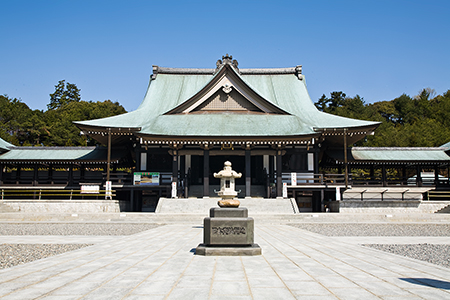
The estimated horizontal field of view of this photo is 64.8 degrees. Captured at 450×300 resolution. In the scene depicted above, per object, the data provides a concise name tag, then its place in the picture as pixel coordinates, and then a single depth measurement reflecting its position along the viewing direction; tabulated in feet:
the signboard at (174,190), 76.07
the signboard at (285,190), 76.18
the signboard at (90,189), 77.56
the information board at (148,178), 79.67
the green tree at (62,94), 245.65
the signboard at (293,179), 78.10
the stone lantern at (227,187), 28.37
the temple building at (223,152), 78.12
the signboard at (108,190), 75.63
